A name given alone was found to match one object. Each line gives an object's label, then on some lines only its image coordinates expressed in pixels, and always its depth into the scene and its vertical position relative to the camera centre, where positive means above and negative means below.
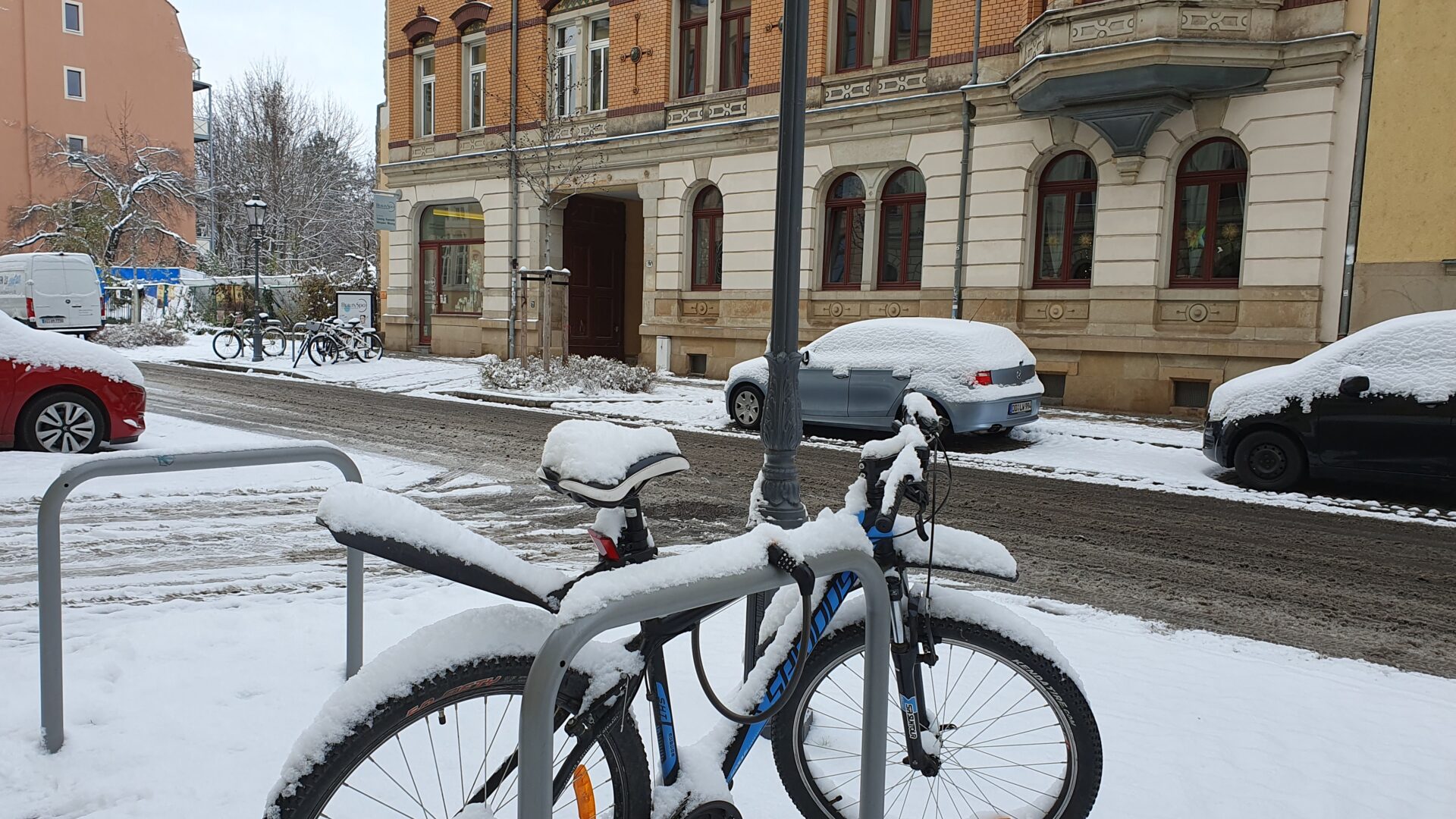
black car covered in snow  8.54 -0.72
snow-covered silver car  11.51 -0.66
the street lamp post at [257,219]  24.67 +2.04
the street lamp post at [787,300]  3.50 +0.06
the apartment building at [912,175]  14.45 +2.81
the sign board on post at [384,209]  25.02 +2.45
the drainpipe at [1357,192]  13.87 +2.11
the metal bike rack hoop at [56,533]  3.15 -0.80
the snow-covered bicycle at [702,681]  1.88 -0.87
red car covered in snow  9.08 -0.98
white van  24.83 -0.01
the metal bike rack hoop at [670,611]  1.61 -0.63
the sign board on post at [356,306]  25.12 -0.10
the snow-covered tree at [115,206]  40.69 +4.04
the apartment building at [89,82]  47.72 +11.18
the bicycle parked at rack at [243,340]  24.91 -1.10
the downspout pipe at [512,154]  24.33 +3.90
